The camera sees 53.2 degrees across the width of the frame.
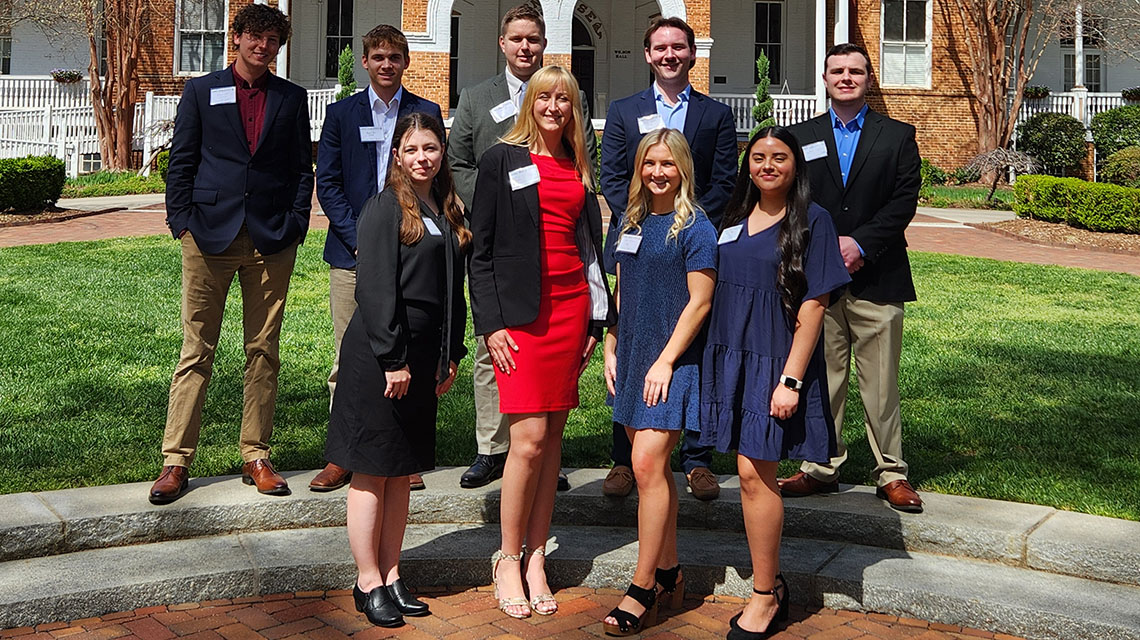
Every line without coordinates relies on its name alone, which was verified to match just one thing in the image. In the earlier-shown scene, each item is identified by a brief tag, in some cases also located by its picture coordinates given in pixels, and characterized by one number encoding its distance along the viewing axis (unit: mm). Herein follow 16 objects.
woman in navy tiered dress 4121
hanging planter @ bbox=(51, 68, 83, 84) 24297
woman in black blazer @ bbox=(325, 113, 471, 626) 4164
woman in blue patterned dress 4176
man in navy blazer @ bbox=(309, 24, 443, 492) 5277
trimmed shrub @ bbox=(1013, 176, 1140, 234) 16141
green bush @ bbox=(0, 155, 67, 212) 16094
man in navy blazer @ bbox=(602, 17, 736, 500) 5199
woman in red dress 4309
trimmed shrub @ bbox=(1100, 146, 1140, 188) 19156
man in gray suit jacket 5129
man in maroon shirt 5090
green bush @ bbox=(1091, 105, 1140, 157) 23656
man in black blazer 5156
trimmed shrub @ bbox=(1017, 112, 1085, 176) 24031
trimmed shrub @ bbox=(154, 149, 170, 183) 19672
